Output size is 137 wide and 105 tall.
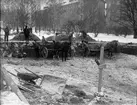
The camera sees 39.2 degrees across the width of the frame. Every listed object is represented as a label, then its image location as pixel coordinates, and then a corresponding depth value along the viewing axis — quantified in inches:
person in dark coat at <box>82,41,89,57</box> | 552.8
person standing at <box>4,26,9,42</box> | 693.0
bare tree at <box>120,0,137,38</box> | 1140.6
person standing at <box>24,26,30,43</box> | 626.6
